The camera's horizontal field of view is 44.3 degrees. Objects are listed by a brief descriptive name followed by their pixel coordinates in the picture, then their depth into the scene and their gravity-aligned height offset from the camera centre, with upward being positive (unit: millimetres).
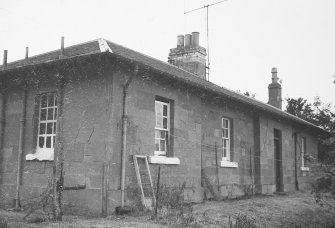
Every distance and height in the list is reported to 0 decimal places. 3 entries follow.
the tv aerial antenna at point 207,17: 17517 +6237
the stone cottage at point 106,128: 9977 +1032
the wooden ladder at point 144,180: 10109 -378
